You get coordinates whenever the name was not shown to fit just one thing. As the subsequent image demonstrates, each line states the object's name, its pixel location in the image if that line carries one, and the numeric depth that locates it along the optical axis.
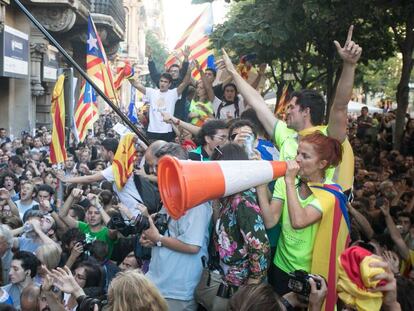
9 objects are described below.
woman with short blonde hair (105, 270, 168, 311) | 2.89
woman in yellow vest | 3.27
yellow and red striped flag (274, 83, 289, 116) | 12.80
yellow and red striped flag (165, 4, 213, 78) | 9.98
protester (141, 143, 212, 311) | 3.71
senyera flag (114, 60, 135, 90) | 8.69
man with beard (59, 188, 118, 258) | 5.95
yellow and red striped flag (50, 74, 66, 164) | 8.90
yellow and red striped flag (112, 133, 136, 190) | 6.32
